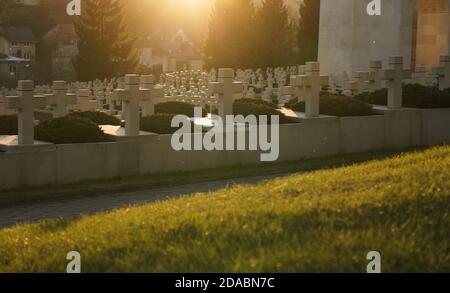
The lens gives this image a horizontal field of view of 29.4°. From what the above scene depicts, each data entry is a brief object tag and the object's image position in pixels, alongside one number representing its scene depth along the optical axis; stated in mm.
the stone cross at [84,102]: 22406
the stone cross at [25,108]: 14203
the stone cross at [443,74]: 23500
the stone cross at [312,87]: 18000
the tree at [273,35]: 56156
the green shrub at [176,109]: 18828
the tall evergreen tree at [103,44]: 55094
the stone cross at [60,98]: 17500
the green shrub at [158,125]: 16328
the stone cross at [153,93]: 17481
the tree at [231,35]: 55906
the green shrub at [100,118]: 17672
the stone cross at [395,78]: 19516
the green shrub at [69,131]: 14859
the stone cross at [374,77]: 24453
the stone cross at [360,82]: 25828
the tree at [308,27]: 56219
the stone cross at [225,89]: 16656
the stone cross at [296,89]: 18191
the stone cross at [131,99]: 15422
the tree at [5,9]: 56219
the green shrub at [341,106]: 19219
